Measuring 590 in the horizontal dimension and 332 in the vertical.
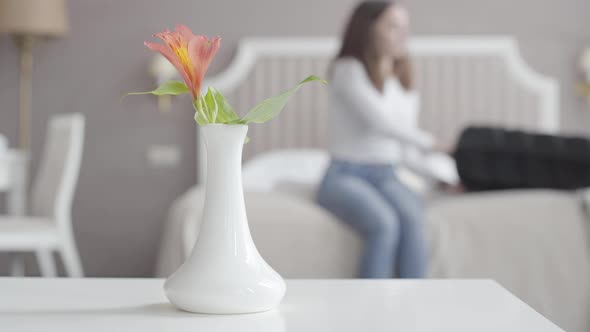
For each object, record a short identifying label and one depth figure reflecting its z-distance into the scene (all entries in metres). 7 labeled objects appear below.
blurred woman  2.19
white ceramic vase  0.88
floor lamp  3.62
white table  0.85
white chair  2.61
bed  2.21
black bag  2.52
